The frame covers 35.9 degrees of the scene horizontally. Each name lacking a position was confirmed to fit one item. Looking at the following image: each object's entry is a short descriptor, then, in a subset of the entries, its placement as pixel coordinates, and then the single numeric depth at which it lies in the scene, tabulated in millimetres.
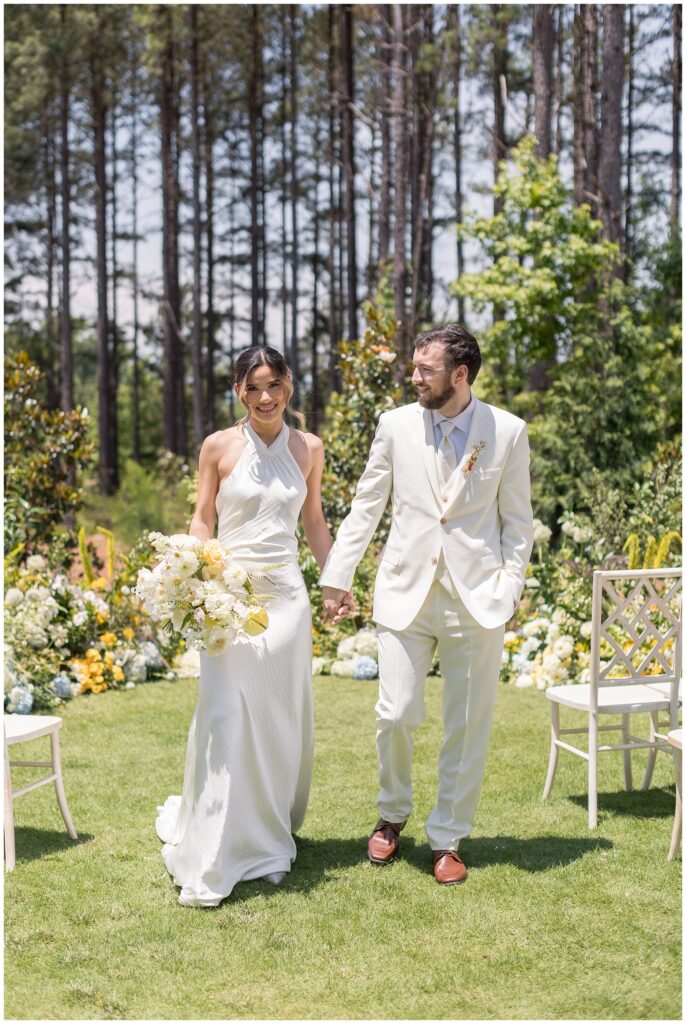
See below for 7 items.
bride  3979
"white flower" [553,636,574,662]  7367
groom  4051
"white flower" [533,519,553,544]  7819
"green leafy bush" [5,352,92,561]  8898
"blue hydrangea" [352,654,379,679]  8055
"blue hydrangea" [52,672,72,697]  7270
